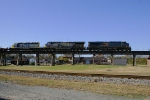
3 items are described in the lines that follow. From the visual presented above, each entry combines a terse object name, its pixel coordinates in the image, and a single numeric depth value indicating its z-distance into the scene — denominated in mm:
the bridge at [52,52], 72625
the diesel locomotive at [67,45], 76312
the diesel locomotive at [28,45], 80275
